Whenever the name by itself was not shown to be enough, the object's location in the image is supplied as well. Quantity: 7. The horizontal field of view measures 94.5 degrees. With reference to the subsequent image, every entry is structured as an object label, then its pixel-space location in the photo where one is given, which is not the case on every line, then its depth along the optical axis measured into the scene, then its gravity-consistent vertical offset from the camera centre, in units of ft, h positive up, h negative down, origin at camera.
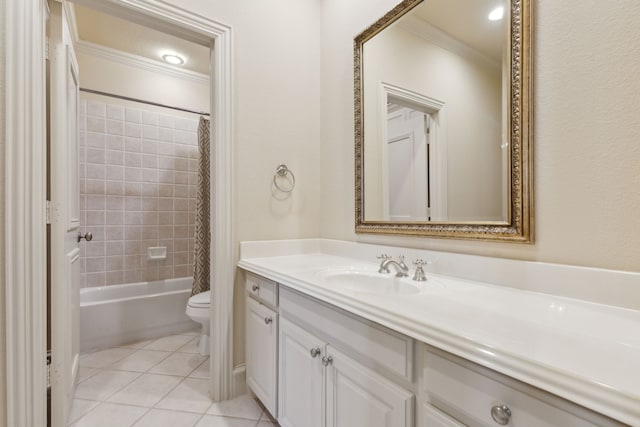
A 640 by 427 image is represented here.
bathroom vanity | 1.59 -1.03
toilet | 6.72 -2.30
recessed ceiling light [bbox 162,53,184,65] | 9.10 +4.85
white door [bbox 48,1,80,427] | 4.22 -0.02
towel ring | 5.93 +0.75
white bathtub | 7.38 -2.66
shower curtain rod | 8.22 +3.39
